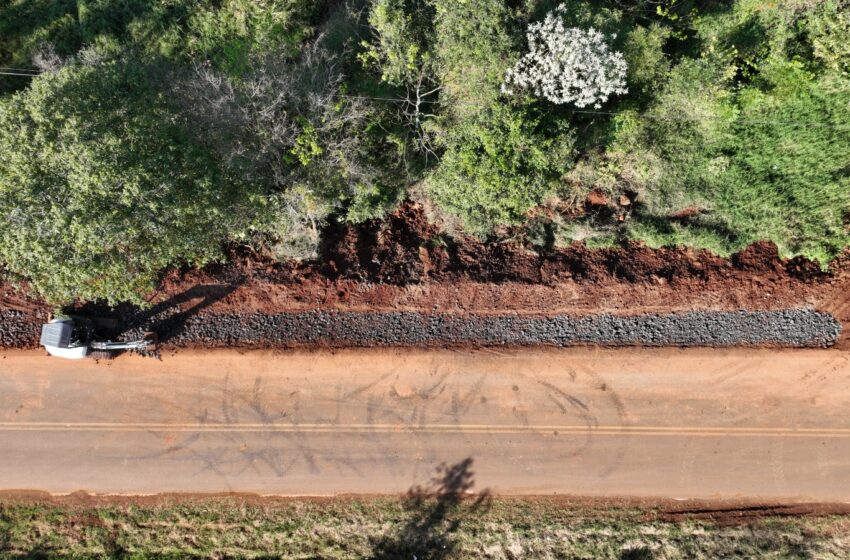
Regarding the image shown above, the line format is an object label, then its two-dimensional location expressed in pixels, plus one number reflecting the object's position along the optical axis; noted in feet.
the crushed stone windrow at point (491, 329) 57.77
